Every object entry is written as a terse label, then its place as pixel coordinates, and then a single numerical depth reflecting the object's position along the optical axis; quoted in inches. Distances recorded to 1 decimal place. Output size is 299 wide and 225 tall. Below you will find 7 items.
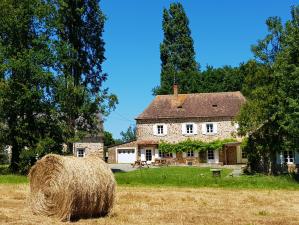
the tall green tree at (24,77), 1257.4
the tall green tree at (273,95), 1079.0
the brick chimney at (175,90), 2156.7
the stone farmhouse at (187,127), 1999.3
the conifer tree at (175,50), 2657.5
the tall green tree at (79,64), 1342.3
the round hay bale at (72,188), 488.7
